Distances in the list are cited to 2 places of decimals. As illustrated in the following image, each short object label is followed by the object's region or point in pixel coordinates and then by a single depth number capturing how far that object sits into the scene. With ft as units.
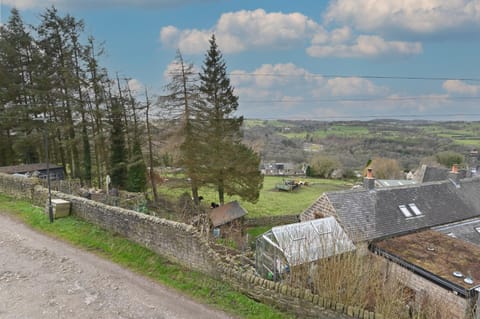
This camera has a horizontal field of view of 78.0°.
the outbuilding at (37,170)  67.01
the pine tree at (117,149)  74.46
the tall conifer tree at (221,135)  66.39
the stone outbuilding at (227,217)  60.54
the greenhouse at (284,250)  25.72
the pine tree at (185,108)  65.62
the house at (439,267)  32.19
